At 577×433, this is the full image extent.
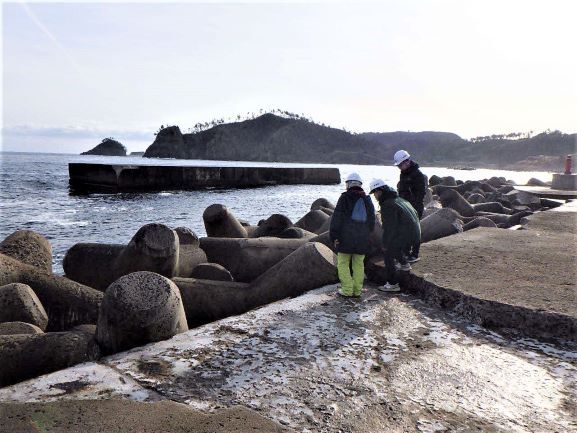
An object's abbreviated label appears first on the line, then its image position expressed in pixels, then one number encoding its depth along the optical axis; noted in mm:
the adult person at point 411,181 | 5629
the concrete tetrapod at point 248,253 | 5871
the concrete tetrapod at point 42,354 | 2889
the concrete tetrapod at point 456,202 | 11570
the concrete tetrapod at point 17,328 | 3426
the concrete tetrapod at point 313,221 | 8867
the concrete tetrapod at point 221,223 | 8039
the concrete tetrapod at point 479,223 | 8234
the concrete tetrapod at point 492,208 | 12109
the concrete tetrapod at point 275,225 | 8039
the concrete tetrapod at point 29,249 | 5734
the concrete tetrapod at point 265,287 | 4410
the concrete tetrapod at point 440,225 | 6691
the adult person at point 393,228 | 4230
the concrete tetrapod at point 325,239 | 5718
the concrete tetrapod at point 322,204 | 11766
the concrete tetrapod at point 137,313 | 2928
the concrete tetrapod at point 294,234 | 7129
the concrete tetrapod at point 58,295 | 4453
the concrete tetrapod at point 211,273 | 5293
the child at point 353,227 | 4039
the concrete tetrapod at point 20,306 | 3971
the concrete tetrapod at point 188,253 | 5688
